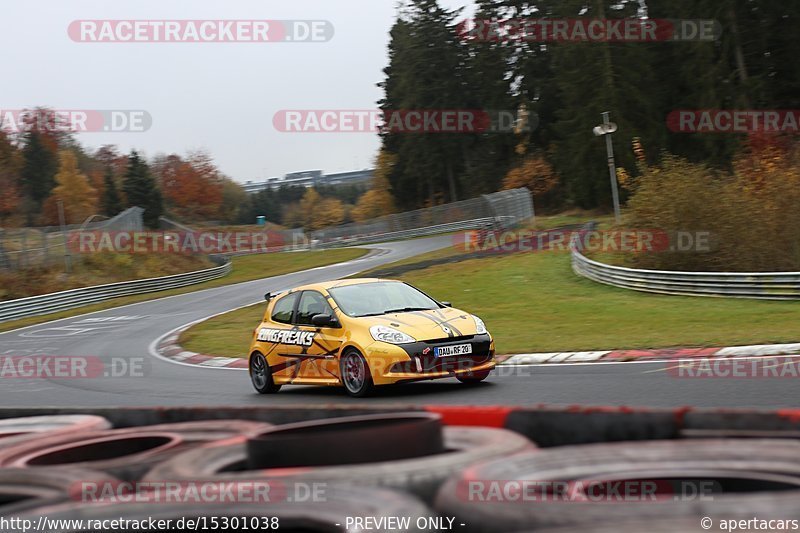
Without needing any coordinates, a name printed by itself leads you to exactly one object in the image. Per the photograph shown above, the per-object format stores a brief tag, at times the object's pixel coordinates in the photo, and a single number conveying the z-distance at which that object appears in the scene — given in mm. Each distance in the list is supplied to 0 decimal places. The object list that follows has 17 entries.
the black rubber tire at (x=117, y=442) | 5535
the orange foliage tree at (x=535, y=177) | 80625
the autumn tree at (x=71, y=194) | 94625
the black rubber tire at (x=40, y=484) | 4362
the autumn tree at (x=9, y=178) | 88562
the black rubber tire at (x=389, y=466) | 3977
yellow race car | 11664
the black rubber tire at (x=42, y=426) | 6191
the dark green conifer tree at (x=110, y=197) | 94062
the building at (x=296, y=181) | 159750
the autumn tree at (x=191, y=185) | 119688
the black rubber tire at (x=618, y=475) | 3047
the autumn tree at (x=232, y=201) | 133375
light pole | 40341
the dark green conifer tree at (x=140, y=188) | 87125
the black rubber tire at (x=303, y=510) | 3482
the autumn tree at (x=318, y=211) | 122125
